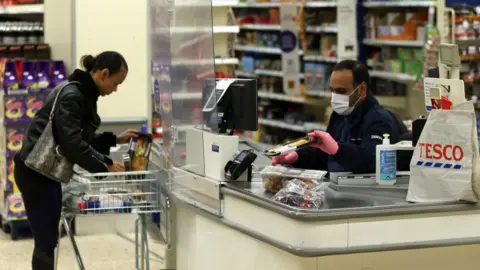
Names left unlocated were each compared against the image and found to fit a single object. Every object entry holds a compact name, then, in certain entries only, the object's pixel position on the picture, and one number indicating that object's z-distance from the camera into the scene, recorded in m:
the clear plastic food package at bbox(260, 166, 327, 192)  4.08
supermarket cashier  4.73
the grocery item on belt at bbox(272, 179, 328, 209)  3.81
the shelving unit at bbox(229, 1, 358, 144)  10.10
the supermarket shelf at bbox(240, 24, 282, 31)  11.21
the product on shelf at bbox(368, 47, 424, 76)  8.60
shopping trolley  5.05
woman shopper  5.02
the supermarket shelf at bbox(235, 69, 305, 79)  11.30
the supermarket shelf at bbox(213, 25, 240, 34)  7.69
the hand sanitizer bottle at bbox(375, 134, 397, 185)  4.21
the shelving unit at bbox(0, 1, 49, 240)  7.34
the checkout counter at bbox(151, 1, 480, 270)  3.70
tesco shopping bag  3.80
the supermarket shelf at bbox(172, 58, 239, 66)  4.42
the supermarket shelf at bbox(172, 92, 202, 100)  4.60
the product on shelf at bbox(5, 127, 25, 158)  7.37
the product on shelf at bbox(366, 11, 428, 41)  8.58
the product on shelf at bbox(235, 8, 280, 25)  11.34
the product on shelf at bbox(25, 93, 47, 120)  7.38
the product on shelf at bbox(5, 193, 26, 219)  7.48
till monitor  4.41
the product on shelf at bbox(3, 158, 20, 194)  7.44
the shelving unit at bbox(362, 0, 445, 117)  8.55
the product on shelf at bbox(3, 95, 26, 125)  7.32
